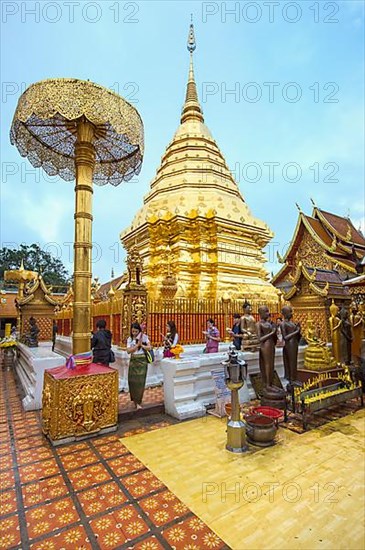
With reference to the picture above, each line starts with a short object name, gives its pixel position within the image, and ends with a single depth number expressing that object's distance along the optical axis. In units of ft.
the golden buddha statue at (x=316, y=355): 21.76
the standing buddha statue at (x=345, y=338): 24.97
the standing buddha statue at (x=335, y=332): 24.73
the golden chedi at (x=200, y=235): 41.22
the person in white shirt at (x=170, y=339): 23.86
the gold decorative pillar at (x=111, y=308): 28.48
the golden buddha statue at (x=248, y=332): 21.50
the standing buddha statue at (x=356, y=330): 25.61
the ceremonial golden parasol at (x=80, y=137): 13.26
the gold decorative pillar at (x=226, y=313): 31.19
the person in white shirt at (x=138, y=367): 17.01
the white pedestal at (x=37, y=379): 19.01
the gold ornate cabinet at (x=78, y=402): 13.37
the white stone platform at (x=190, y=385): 16.75
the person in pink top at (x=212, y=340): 24.47
